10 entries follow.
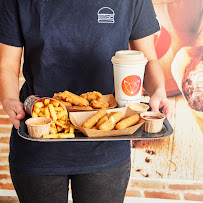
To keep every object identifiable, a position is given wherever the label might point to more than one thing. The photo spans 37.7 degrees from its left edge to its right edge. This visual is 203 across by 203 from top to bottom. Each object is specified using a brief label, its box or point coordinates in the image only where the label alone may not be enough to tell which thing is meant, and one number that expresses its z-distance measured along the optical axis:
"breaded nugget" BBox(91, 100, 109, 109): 1.10
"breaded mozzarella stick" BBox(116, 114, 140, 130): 0.96
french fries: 0.99
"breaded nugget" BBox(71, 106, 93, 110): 1.09
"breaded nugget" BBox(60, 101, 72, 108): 1.10
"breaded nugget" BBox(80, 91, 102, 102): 1.13
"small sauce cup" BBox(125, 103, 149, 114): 1.06
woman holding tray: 1.20
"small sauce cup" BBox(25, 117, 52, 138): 0.92
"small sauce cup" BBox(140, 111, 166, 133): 0.96
